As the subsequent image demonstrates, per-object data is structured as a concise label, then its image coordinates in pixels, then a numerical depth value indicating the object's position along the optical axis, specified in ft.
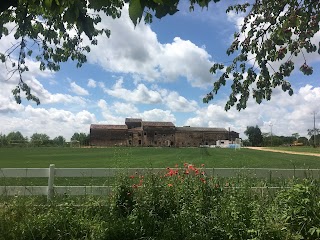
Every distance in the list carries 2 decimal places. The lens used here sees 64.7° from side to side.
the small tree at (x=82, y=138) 231.95
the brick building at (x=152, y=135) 232.88
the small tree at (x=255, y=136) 245.80
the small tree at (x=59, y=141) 214.18
